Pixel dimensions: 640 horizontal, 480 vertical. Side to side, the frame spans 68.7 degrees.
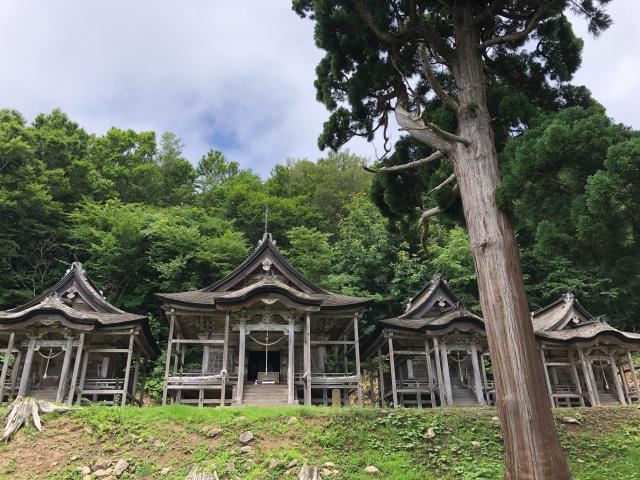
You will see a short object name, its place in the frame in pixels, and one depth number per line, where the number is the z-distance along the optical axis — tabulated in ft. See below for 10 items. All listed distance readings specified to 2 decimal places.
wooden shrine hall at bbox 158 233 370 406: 49.08
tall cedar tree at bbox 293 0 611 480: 20.31
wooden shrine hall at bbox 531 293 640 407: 58.54
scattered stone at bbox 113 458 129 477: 29.24
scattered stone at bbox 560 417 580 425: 35.70
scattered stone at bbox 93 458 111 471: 29.89
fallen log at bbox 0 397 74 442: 33.42
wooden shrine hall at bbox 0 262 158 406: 50.16
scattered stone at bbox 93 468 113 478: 29.14
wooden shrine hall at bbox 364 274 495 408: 53.72
